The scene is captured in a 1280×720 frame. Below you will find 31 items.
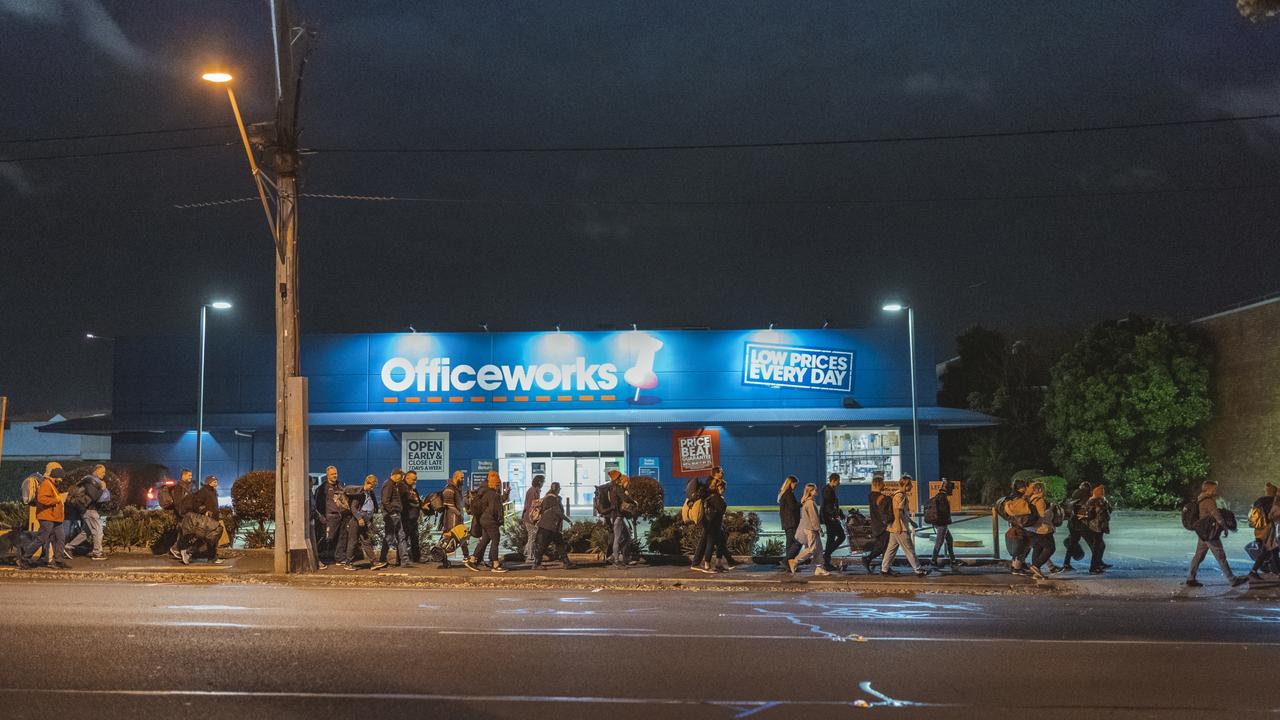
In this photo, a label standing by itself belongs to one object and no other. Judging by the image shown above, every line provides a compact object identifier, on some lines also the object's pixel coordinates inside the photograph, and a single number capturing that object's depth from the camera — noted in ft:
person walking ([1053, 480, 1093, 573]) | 60.23
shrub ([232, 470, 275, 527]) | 80.23
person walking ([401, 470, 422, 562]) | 63.27
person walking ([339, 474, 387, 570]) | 62.95
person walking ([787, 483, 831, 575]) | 58.54
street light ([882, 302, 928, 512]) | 108.58
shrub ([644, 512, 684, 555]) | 66.64
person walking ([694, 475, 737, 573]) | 60.34
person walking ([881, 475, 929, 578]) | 57.82
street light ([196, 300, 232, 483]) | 111.96
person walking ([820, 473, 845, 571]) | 60.95
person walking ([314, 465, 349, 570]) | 63.00
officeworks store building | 127.13
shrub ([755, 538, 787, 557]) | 65.57
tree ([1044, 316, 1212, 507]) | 119.03
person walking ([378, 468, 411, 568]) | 62.49
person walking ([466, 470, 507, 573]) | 60.90
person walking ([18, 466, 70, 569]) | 60.49
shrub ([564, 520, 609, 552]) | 65.98
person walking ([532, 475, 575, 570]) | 62.03
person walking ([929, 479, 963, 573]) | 60.54
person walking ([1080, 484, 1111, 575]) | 60.59
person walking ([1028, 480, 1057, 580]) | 57.98
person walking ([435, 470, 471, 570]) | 62.90
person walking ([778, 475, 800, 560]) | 59.67
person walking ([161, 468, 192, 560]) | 64.23
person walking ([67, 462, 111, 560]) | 62.49
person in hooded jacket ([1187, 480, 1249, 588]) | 53.67
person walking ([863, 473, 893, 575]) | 58.39
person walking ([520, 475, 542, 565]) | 63.21
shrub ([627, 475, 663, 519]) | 93.66
